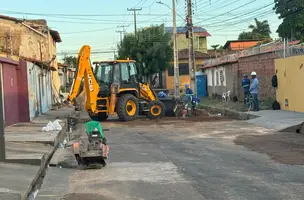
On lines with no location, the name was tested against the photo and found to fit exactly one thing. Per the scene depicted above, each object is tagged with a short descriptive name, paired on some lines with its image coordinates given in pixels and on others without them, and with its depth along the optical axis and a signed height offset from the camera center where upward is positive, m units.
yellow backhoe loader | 19.84 -0.21
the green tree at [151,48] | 58.12 +4.95
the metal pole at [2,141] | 9.49 -1.06
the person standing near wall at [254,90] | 20.67 -0.36
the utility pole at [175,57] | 35.06 +2.16
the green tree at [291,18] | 47.95 +6.88
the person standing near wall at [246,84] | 22.72 -0.08
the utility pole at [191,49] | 30.88 +2.43
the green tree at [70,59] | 97.66 +6.27
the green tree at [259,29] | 87.44 +10.24
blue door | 44.78 -0.12
